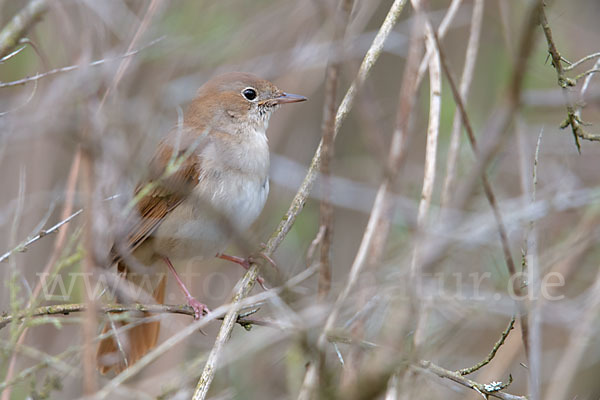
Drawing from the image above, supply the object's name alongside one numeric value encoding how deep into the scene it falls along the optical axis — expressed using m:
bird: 7.16
